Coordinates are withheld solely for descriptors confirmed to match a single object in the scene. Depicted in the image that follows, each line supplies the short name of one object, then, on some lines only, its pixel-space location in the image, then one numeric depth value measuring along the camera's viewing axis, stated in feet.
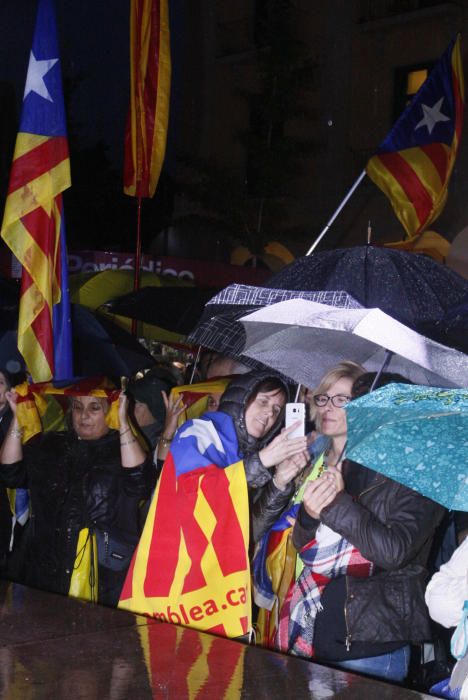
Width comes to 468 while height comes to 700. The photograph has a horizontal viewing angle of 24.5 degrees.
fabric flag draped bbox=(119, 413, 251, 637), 13.53
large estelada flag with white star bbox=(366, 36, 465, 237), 32.63
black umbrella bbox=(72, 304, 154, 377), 22.34
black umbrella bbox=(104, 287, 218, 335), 28.22
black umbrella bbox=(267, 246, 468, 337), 16.26
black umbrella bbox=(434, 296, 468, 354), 12.57
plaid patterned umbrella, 14.32
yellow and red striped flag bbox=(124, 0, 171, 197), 31.50
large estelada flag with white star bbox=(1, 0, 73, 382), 21.03
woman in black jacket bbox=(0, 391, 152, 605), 16.88
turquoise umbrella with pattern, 9.67
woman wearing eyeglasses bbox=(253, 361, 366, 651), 13.80
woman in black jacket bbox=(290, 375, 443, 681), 12.13
